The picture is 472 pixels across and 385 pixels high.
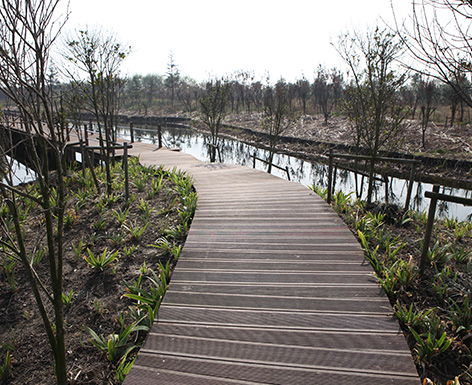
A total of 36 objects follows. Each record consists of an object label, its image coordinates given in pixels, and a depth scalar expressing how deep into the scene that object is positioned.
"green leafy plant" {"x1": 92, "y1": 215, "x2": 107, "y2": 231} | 4.81
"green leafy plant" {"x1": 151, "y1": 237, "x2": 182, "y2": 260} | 3.73
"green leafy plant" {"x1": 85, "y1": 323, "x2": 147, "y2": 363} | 2.44
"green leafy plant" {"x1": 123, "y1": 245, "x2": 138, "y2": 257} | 3.93
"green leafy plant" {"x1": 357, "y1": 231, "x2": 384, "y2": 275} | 3.29
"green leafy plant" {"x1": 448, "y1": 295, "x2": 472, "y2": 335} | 2.48
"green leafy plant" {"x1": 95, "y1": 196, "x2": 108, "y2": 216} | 5.31
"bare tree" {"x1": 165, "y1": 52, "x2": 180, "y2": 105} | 53.28
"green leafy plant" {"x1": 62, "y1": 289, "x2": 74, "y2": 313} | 3.18
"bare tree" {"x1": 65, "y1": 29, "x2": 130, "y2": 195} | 8.62
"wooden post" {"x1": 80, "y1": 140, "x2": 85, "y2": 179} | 6.46
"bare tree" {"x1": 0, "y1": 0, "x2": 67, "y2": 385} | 2.01
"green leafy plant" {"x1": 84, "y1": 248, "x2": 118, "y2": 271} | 3.71
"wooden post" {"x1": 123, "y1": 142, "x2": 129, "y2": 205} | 5.55
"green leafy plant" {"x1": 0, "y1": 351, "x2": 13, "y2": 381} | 2.47
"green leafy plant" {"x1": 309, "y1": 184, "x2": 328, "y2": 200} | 5.97
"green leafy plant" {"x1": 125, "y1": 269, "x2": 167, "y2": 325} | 2.83
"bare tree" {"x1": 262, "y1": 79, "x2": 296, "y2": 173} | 11.97
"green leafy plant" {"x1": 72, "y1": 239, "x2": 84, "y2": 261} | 3.99
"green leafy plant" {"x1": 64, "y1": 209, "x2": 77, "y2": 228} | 4.98
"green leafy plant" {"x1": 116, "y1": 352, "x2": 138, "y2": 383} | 2.20
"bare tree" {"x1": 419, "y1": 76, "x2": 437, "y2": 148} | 14.05
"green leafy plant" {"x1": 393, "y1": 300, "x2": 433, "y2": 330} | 2.54
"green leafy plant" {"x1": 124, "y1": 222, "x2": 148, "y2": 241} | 4.39
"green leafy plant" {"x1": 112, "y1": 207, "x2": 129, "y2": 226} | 4.80
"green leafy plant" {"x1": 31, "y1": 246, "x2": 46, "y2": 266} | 3.94
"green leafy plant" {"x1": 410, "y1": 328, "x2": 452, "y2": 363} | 2.25
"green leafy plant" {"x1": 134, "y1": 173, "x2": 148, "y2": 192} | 6.40
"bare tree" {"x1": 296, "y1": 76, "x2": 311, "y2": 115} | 29.03
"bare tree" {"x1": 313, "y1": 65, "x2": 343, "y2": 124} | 21.41
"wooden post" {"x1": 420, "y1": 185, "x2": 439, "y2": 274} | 3.09
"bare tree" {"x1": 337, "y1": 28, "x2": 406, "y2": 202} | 6.90
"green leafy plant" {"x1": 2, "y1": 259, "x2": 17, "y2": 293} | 3.57
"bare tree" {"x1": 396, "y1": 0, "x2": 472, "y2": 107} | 2.91
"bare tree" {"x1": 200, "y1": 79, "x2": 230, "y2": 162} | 12.91
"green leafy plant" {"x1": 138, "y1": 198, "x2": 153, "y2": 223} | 4.96
